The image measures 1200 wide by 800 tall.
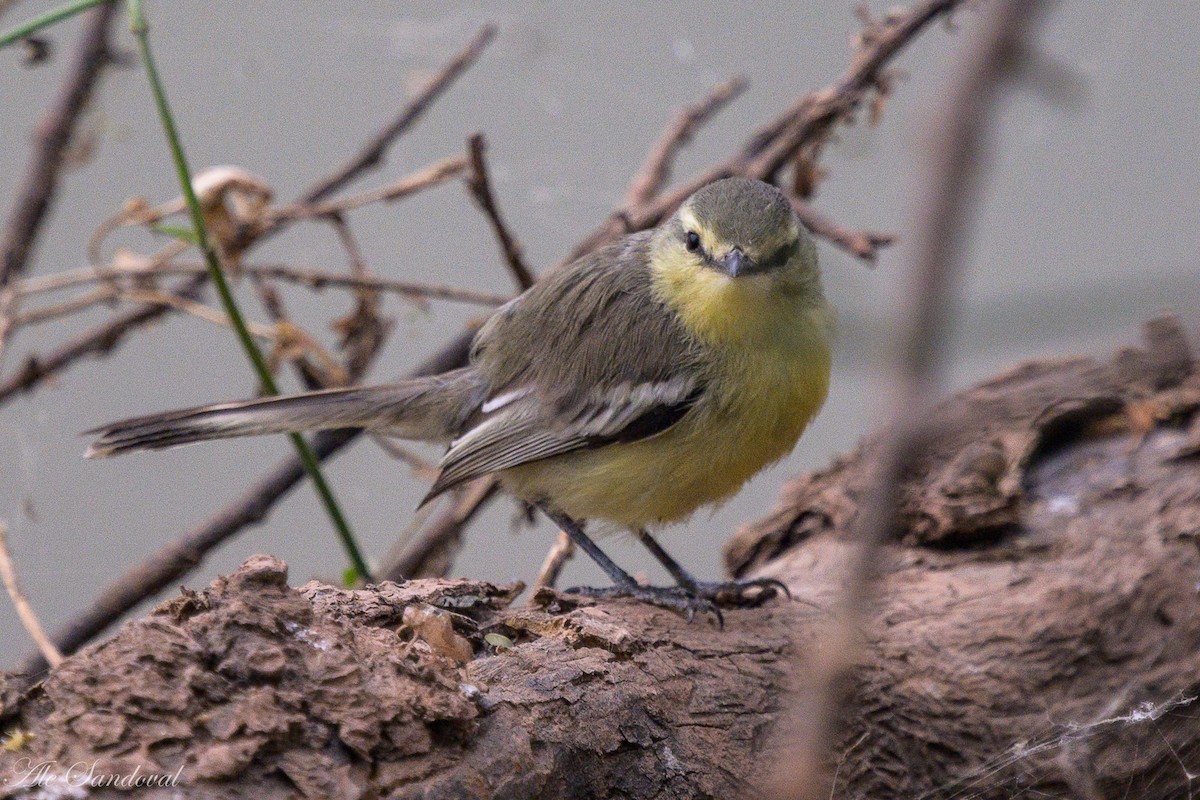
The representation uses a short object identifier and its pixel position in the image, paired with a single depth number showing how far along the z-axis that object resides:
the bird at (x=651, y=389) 6.01
